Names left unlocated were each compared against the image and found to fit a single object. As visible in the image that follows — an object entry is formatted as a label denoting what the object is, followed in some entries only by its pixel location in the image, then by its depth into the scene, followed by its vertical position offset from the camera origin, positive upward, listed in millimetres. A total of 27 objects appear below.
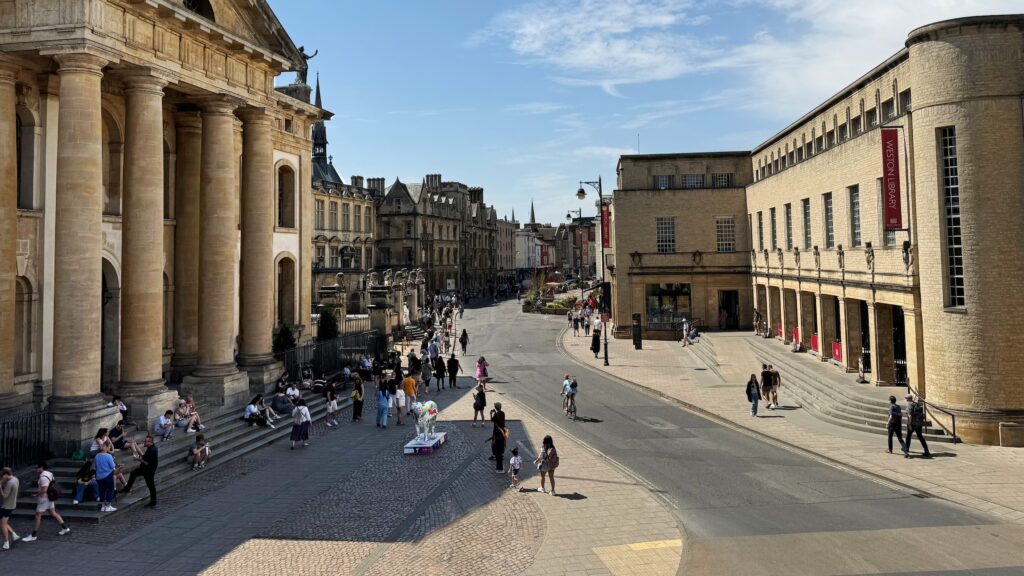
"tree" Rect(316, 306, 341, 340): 33188 -554
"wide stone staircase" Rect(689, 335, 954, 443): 20594 -3175
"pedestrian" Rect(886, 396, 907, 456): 17703 -3181
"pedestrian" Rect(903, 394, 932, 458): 17438 -3123
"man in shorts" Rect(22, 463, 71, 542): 12828 -3546
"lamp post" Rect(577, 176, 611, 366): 33541 +6124
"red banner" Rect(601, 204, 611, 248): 52259 +6574
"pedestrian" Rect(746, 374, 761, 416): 22516 -2905
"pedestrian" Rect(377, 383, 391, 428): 21906 -2985
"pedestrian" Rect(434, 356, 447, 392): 29141 -2488
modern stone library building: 18719 +2517
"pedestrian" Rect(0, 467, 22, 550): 12242 -3293
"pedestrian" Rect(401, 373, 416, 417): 24188 -2760
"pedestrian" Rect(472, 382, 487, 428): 22109 -2995
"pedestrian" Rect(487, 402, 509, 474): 16812 -3212
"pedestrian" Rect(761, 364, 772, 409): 23906 -2762
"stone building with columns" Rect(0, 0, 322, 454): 16203 +3483
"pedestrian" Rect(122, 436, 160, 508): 14336 -3224
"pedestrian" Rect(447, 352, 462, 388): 29969 -2589
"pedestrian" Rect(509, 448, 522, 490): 15523 -3609
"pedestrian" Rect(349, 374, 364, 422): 22953 -2860
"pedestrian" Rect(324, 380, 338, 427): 22627 -3021
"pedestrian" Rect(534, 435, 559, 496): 14727 -3291
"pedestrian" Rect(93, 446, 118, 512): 13820 -3309
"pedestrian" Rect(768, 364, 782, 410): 23953 -2843
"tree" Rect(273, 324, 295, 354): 27602 -972
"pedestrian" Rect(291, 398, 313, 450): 19266 -3132
